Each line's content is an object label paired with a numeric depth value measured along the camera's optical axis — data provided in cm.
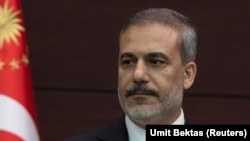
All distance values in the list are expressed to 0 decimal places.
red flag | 415
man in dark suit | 376
